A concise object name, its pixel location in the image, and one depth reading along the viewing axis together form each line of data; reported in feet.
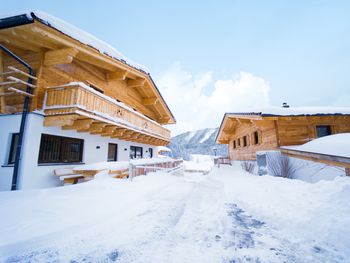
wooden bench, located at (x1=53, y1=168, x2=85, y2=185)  25.71
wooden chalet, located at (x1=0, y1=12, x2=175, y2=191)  22.80
